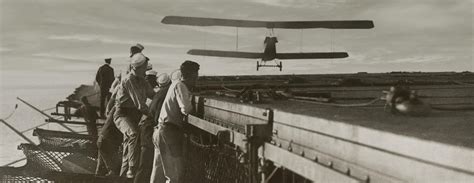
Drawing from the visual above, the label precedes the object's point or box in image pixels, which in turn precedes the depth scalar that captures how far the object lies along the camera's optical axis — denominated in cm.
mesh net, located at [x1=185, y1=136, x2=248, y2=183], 672
